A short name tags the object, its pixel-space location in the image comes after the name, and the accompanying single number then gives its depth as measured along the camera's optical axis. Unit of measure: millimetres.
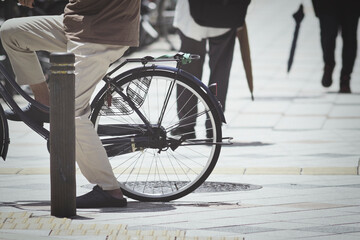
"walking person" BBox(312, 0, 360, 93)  23827
